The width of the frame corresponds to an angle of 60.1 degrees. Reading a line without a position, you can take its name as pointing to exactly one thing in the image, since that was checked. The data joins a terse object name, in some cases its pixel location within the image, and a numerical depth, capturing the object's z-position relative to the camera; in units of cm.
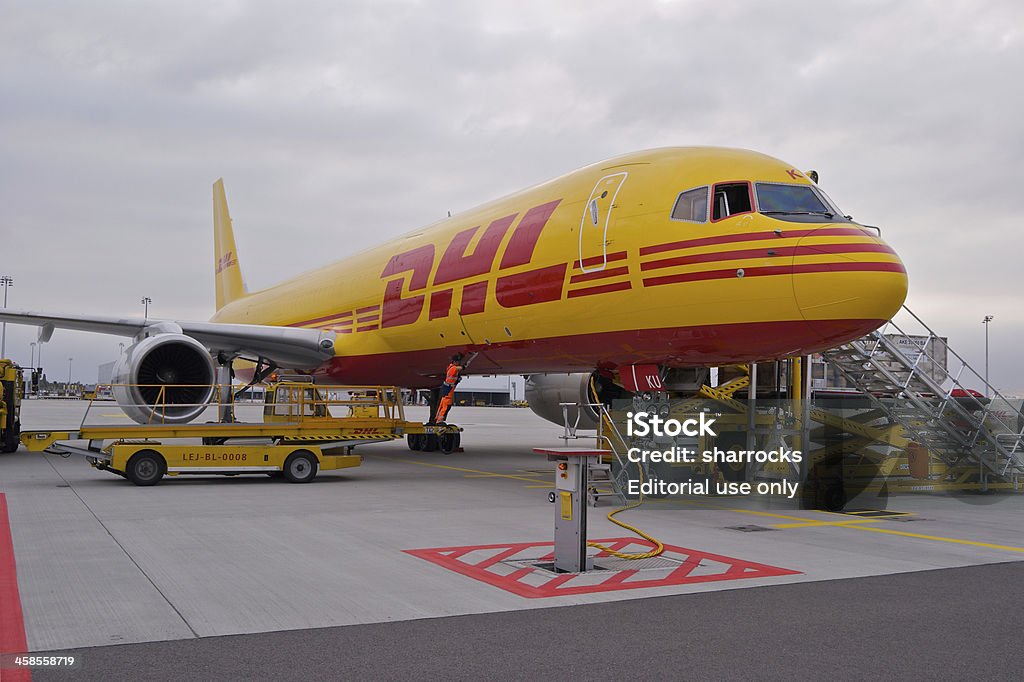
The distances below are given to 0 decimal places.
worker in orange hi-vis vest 1471
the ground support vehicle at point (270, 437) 1191
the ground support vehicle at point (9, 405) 1680
